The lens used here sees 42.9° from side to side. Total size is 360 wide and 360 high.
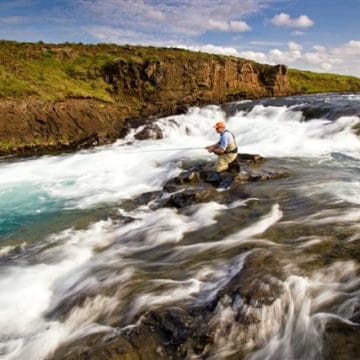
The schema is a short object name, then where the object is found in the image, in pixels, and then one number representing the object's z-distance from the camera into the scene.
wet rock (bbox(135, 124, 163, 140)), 29.58
